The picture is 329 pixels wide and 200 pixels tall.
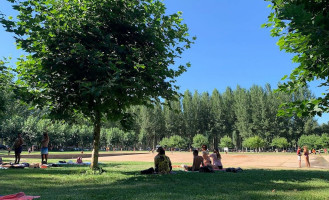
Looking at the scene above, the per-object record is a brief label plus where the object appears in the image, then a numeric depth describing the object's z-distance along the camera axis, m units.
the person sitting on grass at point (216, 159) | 12.79
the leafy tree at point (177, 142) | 73.44
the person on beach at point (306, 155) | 18.06
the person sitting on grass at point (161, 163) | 10.43
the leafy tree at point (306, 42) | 4.26
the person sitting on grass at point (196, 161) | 11.75
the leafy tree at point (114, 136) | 90.06
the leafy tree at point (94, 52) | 8.71
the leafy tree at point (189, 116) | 80.69
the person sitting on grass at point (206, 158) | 12.39
